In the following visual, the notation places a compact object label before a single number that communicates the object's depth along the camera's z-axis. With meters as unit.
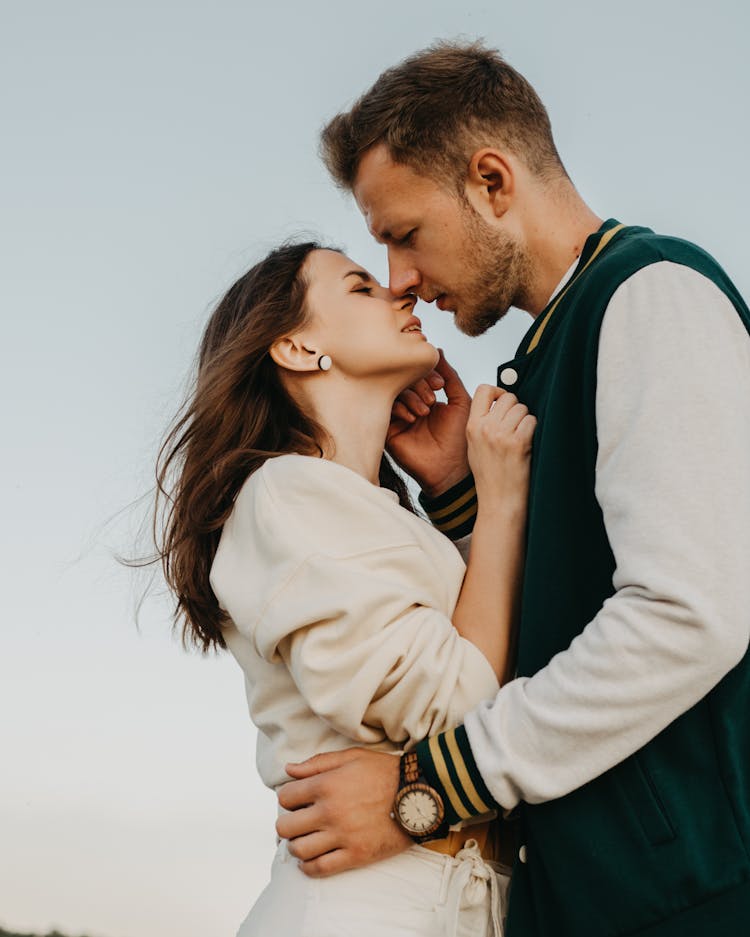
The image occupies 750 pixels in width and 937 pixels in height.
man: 0.86
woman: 0.96
